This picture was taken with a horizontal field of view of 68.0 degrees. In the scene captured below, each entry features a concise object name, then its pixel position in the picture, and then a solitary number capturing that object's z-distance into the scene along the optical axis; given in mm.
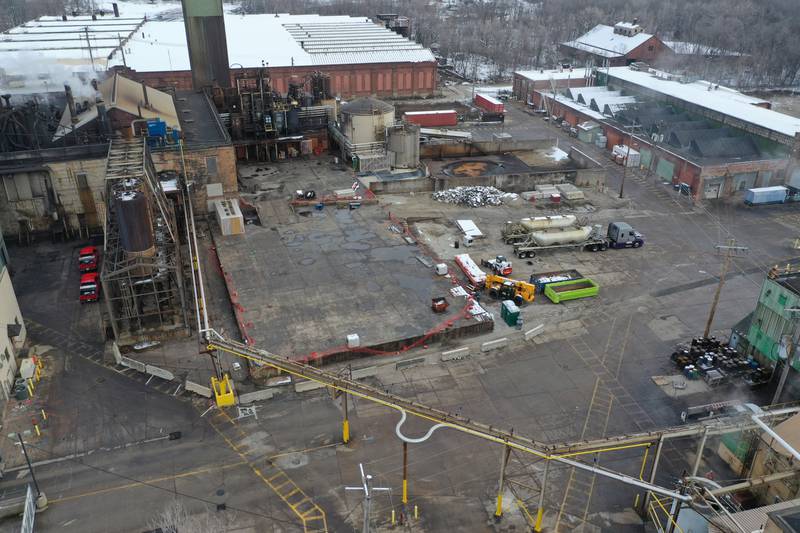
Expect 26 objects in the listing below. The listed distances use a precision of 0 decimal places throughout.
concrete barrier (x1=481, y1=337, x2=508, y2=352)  35938
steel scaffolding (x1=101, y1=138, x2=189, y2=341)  35062
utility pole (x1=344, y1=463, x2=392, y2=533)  20344
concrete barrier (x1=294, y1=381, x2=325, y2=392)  32281
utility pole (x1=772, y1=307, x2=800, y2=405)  29438
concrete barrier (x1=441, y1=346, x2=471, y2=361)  34906
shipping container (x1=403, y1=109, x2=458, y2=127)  77750
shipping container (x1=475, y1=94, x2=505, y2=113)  85312
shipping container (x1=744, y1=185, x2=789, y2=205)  58312
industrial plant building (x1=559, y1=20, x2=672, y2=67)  108875
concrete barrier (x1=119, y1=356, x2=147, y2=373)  33562
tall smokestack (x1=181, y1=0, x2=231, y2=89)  67812
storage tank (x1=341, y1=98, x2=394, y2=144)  62938
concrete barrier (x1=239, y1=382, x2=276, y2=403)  31500
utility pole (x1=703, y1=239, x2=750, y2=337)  34406
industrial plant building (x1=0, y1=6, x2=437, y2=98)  71750
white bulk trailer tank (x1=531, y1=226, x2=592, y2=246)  47688
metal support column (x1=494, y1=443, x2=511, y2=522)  24141
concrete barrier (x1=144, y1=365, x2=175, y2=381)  33188
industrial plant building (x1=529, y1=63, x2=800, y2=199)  60406
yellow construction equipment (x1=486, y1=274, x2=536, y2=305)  41062
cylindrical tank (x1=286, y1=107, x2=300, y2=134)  65625
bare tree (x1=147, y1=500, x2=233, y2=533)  24312
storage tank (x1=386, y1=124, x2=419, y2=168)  61625
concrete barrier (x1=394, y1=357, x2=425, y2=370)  34344
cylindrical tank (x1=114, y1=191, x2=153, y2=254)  35031
